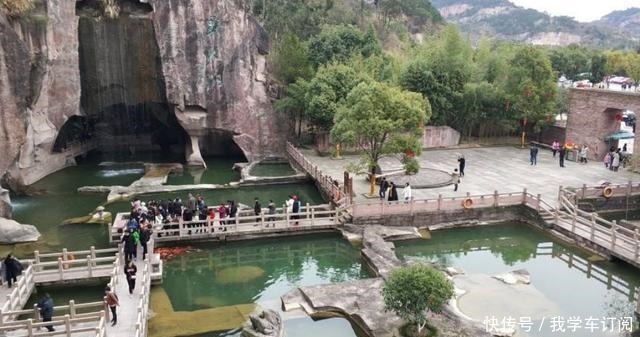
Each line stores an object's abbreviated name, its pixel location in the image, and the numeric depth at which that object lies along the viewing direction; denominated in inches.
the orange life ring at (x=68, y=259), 659.9
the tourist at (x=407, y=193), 883.4
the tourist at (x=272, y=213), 831.9
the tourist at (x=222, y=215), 810.2
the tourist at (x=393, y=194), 898.1
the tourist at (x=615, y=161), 1140.1
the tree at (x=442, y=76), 1385.3
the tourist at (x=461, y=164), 1071.8
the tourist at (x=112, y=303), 513.7
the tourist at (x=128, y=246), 663.1
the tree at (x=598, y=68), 2459.4
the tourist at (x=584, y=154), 1224.8
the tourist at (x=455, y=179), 988.1
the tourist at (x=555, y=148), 1313.2
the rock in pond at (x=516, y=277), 682.8
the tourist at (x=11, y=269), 597.3
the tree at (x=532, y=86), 1334.9
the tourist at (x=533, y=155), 1196.5
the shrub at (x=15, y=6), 900.7
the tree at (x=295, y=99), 1310.3
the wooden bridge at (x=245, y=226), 788.0
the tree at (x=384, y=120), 887.7
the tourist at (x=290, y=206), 848.9
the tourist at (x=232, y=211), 824.3
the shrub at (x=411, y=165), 910.4
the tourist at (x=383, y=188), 914.1
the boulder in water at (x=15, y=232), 784.3
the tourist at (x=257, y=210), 830.2
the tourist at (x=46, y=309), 510.9
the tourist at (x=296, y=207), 844.0
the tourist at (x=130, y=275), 585.3
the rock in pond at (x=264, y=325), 519.2
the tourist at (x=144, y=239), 680.9
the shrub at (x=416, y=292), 512.7
